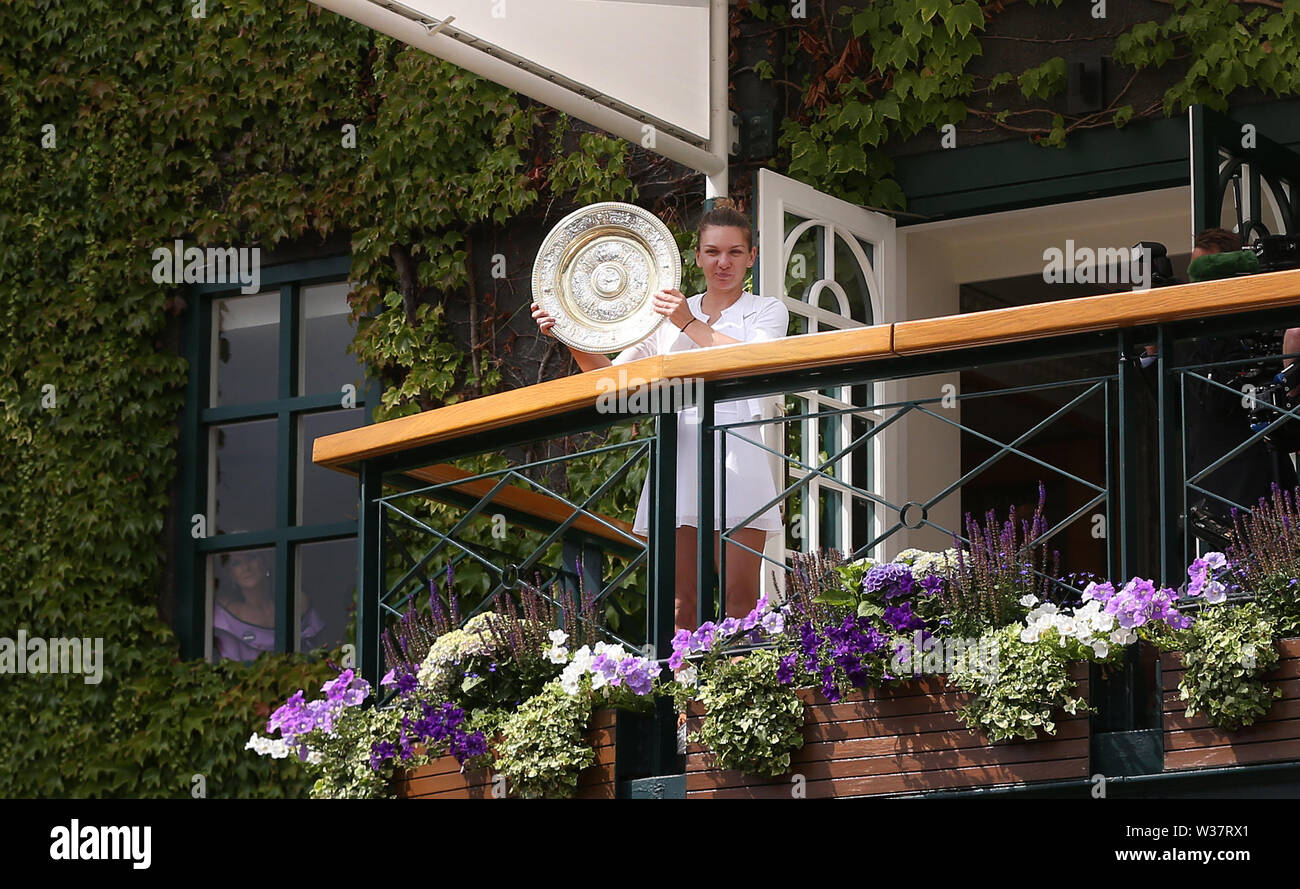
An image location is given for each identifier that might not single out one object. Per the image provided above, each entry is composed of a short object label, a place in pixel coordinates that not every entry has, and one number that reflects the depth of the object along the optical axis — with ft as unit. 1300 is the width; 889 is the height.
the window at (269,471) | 51.55
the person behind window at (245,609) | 52.16
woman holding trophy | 31.40
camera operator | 34.63
